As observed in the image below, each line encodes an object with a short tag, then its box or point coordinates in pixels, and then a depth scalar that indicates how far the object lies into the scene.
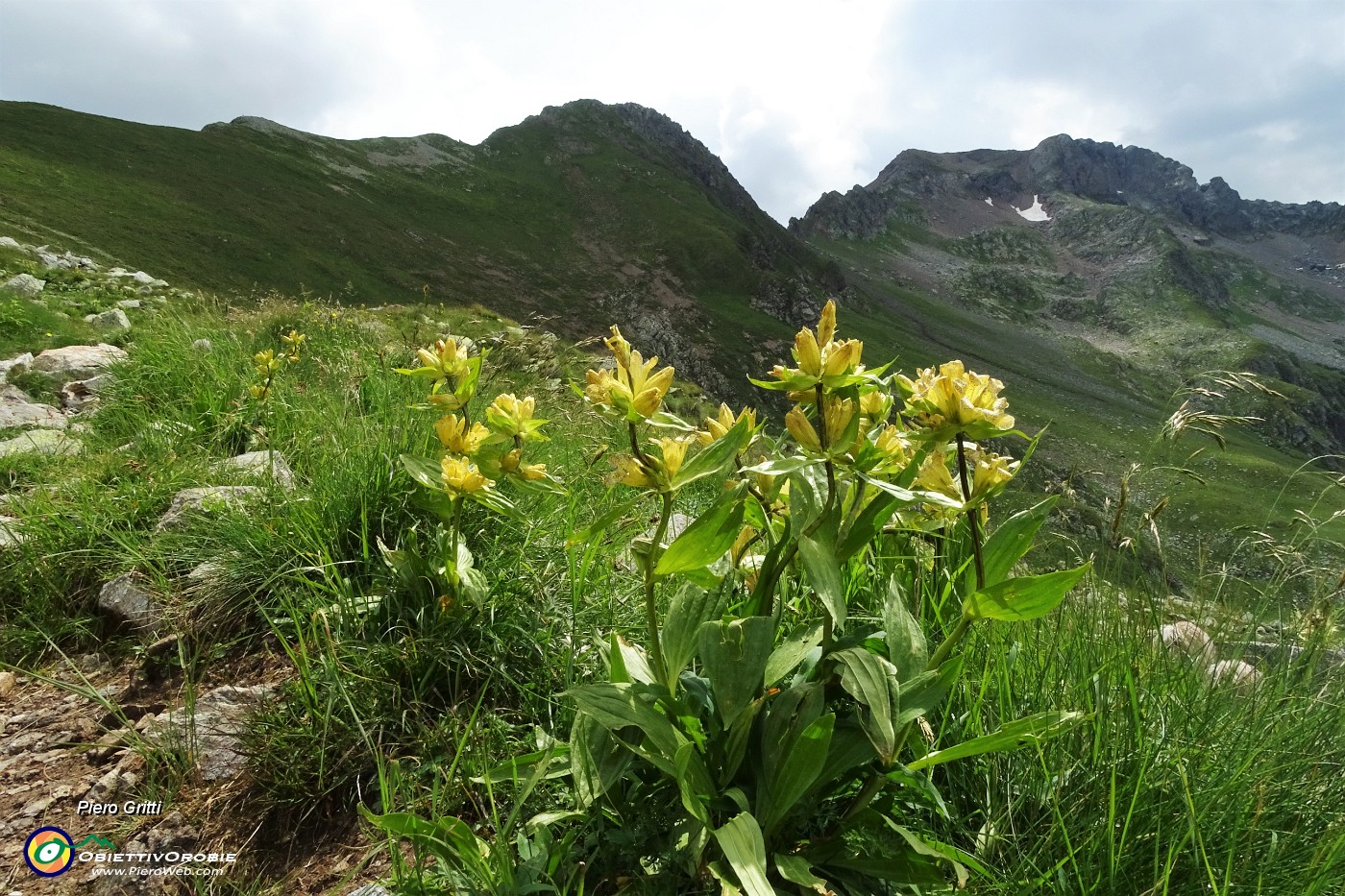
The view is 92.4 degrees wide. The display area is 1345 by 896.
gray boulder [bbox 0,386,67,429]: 4.64
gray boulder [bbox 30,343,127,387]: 5.98
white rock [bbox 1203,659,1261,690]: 1.77
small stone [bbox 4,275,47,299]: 9.12
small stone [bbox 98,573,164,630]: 2.49
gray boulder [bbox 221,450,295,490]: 2.85
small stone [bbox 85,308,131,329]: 8.36
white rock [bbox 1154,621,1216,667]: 1.89
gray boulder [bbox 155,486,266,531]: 2.73
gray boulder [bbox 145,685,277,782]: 1.96
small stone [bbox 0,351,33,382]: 5.86
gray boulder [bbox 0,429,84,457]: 3.93
